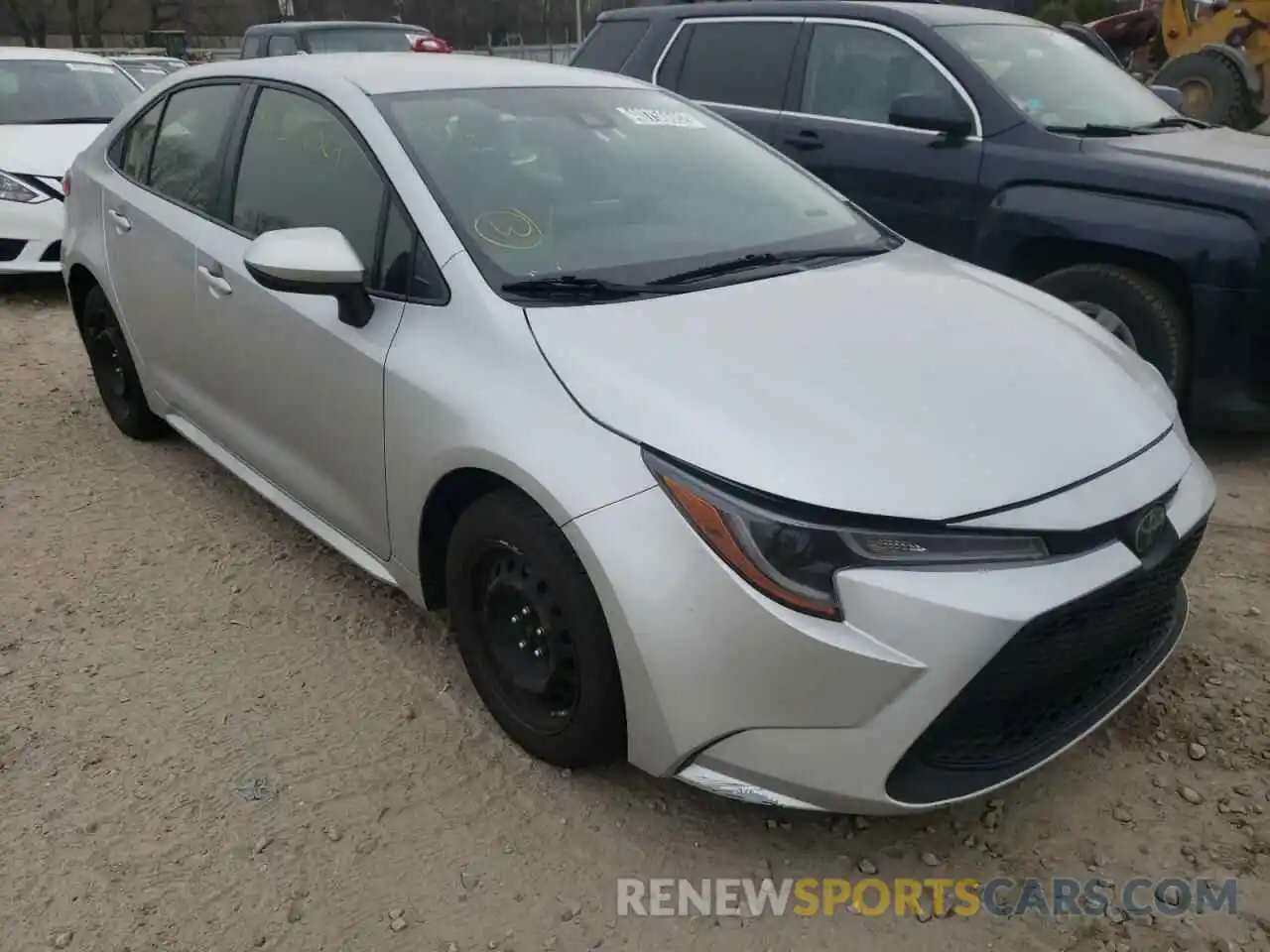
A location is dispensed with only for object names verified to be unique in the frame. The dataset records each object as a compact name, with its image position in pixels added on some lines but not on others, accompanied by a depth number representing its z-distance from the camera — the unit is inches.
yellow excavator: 450.6
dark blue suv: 159.3
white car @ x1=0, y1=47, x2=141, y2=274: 263.3
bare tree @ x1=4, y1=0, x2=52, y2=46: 1569.9
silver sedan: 76.8
